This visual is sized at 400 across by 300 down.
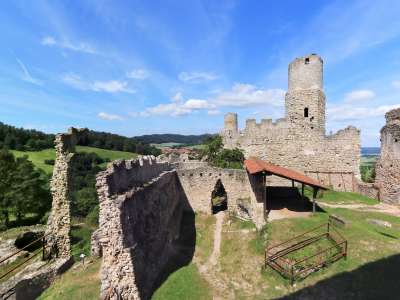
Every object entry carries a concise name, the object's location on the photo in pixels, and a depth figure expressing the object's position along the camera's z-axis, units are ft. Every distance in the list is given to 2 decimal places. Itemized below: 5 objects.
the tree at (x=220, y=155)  78.89
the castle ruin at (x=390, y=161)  60.59
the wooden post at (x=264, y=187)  46.82
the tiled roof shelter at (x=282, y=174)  44.87
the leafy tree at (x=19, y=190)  85.25
